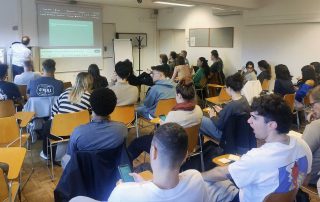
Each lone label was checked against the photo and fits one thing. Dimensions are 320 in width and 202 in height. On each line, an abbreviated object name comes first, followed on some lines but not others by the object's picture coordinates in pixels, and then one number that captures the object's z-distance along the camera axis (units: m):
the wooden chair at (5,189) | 1.77
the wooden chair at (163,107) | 4.22
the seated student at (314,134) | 2.57
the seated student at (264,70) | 7.07
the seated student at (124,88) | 4.26
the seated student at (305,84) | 5.26
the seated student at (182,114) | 3.07
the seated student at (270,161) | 1.60
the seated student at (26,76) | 5.39
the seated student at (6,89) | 4.26
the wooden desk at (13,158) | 1.98
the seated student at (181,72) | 7.03
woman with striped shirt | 3.59
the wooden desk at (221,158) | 2.12
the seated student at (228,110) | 3.27
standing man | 7.32
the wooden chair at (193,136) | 3.00
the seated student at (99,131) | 2.30
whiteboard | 9.85
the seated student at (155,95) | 4.55
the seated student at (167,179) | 1.25
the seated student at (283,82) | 5.49
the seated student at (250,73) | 6.56
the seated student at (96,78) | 4.48
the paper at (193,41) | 9.78
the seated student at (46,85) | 4.14
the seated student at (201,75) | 7.95
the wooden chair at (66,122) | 3.31
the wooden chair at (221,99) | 5.21
